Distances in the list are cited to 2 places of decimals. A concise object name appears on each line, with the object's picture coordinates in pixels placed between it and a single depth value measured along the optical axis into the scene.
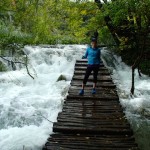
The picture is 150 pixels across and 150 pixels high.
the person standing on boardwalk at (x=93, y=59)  6.14
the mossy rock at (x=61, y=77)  9.05
